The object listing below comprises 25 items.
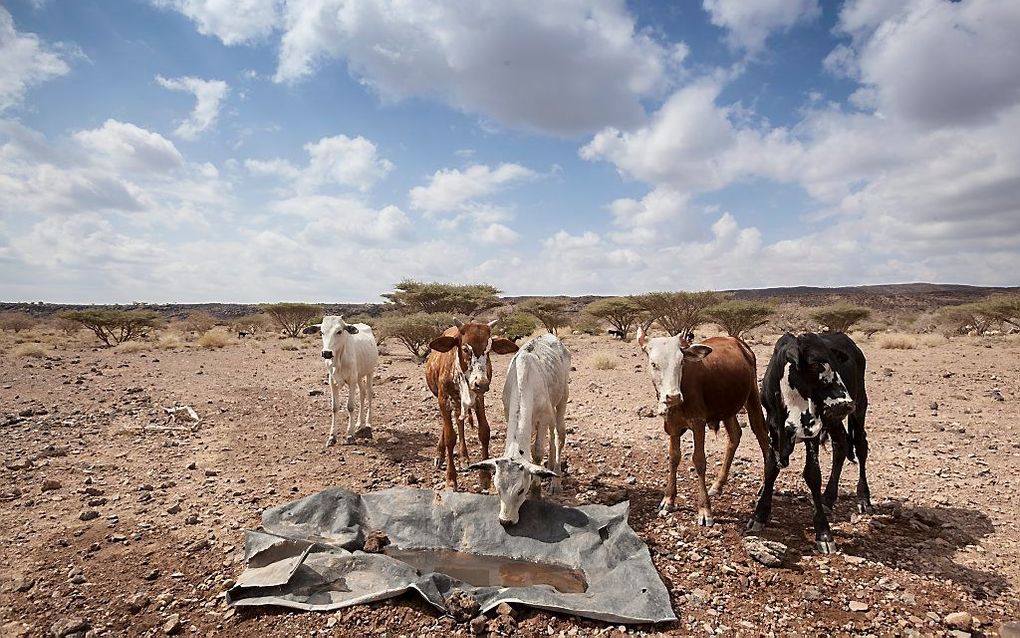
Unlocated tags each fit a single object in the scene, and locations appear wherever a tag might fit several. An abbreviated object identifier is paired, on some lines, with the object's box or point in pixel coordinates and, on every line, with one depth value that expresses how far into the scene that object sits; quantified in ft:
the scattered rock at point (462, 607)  12.35
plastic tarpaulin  12.63
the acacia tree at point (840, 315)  86.43
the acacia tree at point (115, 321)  89.25
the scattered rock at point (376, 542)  15.35
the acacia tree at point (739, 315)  86.28
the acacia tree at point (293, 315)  108.88
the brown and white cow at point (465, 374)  19.48
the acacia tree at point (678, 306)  93.09
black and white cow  15.51
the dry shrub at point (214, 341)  81.71
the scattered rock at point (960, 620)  12.03
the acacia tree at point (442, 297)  90.94
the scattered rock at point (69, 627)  12.28
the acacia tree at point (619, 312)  99.86
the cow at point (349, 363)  28.27
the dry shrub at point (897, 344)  63.57
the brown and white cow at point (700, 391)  17.54
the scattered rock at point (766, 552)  14.74
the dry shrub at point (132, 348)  72.97
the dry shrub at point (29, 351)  63.87
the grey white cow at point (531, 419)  15.72
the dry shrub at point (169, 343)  79.38
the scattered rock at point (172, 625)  12.30
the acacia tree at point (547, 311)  109.50
